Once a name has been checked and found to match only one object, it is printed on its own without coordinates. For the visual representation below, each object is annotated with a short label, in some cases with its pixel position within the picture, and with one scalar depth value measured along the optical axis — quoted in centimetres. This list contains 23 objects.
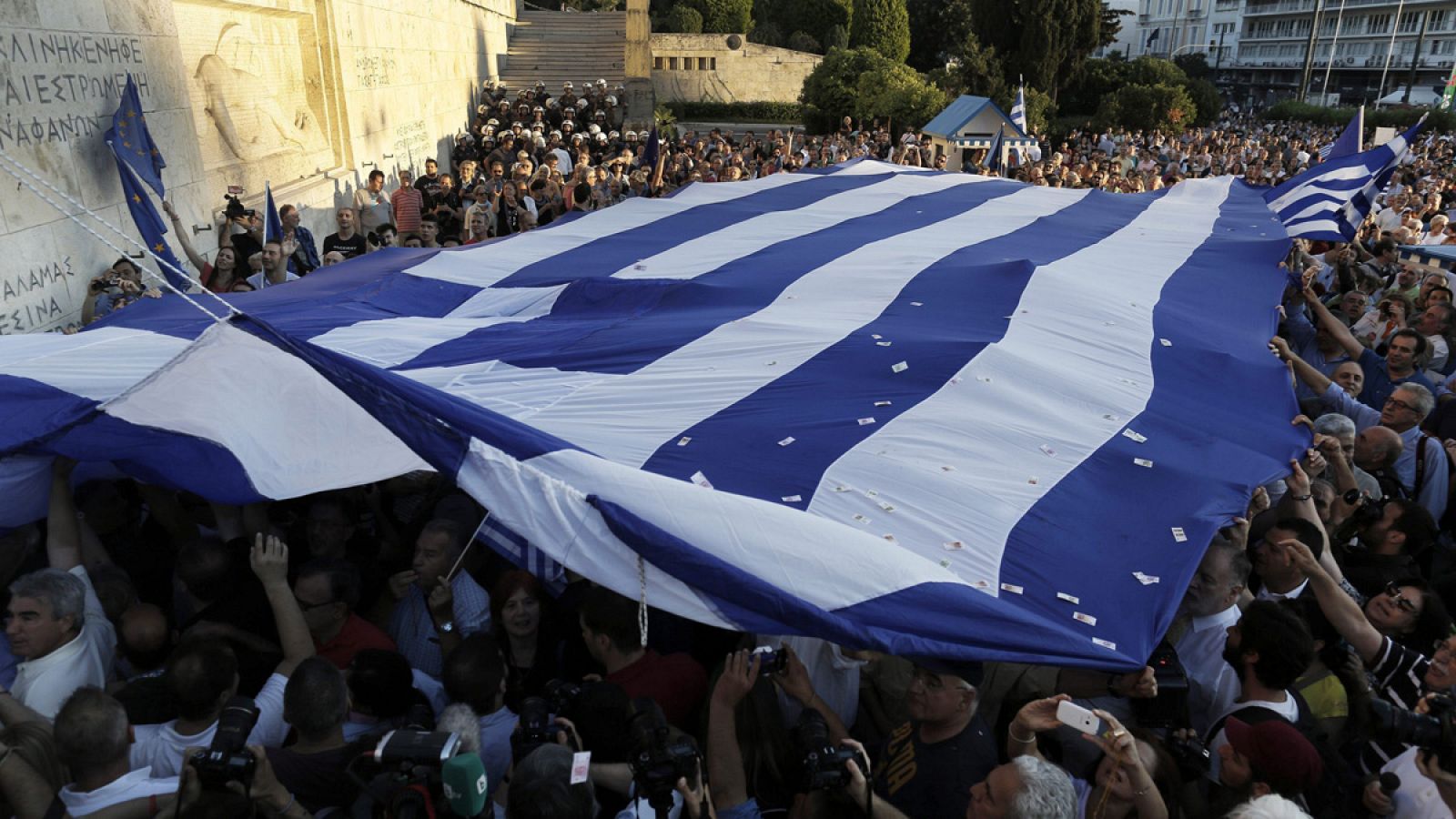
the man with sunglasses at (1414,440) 360
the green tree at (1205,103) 2573
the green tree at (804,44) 2866
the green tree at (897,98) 1953
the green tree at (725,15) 2800
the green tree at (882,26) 2834
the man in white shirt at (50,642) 220
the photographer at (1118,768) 179
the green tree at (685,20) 2714
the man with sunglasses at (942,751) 200
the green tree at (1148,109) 2278
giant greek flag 202
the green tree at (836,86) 2052
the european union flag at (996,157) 1088
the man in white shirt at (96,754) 184
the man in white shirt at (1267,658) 215
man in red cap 187
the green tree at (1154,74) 2544
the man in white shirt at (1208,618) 249
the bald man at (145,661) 218
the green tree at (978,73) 2356
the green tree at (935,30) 3222
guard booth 1282
